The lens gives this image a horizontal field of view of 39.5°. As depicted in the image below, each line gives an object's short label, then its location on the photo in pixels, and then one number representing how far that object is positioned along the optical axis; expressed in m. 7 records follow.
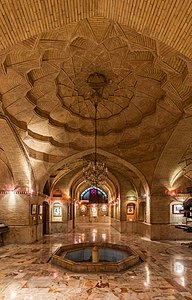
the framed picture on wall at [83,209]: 35.25
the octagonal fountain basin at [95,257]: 7.91
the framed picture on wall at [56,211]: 20.20
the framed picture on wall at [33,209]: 14.62
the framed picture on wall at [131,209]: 20.59
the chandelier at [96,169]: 10.24
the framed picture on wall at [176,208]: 15.77
